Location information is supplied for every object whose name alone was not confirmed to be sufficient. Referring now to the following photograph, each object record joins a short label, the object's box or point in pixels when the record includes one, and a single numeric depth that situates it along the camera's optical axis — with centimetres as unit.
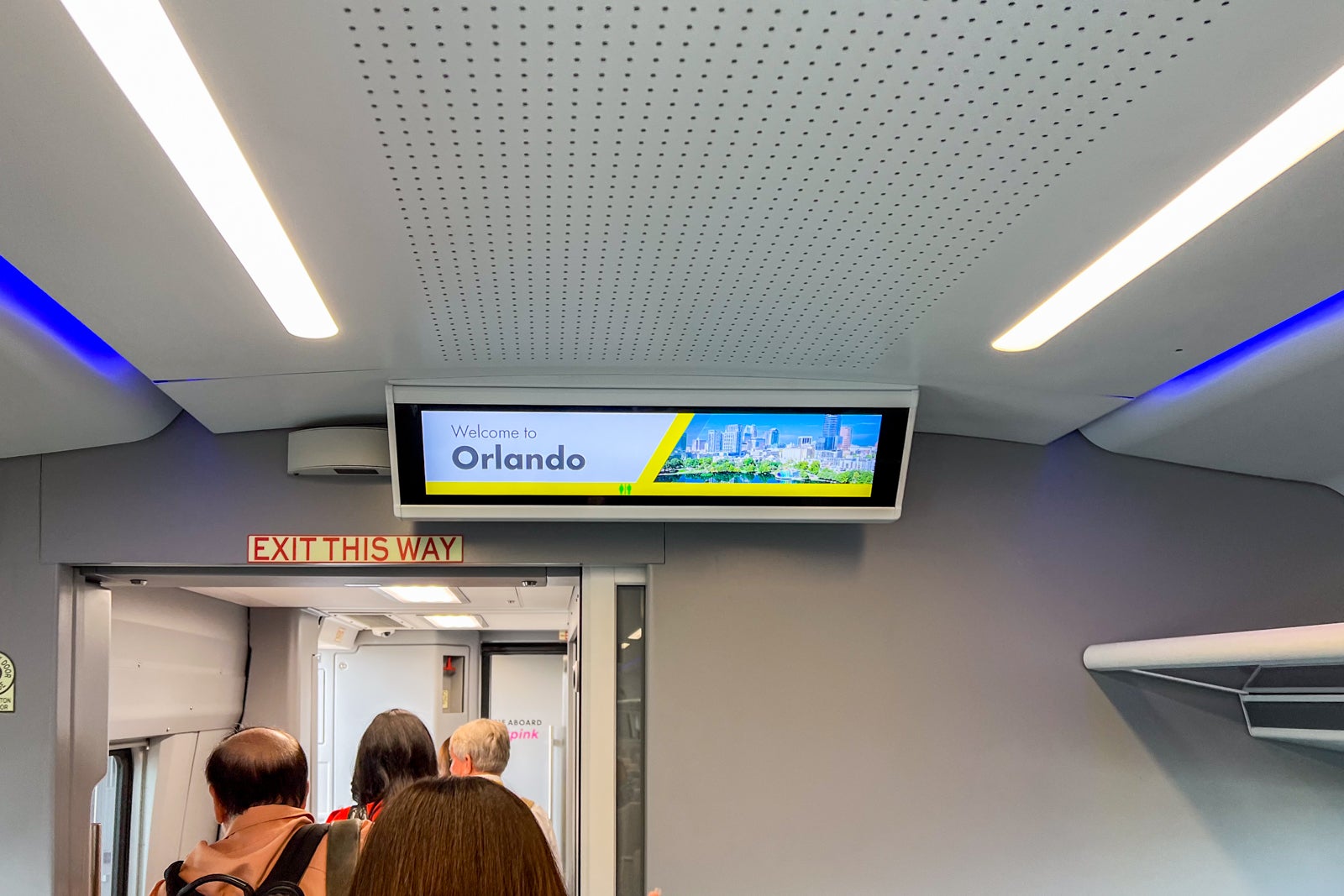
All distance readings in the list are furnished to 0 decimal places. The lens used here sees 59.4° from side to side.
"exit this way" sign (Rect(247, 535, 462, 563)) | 408
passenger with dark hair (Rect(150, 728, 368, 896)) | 283
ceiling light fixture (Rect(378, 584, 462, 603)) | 675
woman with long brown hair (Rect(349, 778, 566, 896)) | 157
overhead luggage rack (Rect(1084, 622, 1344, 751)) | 318
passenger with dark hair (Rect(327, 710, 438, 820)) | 427
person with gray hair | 466
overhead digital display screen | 373
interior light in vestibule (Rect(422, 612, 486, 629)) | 876
